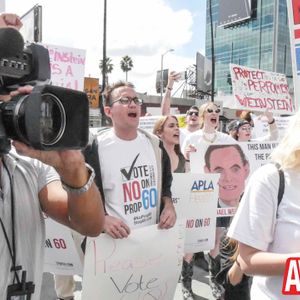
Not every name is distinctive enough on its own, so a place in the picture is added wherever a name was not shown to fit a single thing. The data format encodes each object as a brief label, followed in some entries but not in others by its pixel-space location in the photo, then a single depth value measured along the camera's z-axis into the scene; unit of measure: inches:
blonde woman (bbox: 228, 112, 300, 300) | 42.2
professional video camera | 26.8
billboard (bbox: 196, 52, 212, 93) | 928.8
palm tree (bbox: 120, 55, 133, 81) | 1814.9
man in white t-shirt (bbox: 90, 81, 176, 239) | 72.5
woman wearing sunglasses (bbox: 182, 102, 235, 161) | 124.4
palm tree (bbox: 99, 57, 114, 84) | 1822.8
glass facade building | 1578.4
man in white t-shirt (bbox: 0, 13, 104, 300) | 33.7
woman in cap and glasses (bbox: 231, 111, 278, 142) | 151.7
